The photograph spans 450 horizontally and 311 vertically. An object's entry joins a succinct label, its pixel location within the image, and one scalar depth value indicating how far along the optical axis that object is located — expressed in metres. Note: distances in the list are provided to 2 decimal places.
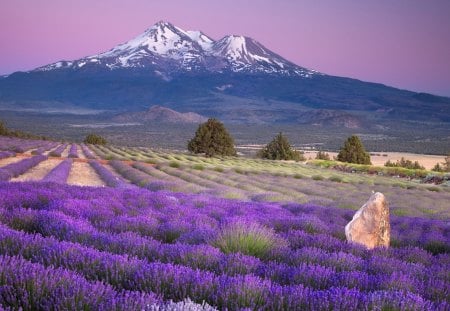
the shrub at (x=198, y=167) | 31.12
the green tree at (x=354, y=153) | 63.41
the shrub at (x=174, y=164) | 31.68
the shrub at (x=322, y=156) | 70.79
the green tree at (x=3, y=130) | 61.33
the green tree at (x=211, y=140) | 54.69
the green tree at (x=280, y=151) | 64.81
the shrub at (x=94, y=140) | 73.31
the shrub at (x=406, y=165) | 58.19
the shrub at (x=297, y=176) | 33.12
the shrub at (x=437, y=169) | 57.44
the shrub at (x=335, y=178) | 33.46
